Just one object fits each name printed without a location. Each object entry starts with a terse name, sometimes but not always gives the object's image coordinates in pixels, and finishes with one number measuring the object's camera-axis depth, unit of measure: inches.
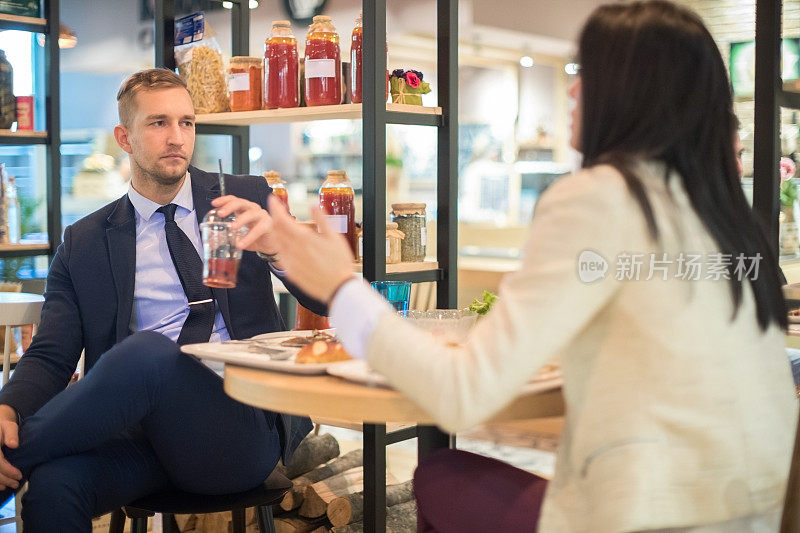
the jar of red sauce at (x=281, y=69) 118.0
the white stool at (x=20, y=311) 92.7
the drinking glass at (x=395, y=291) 87.7
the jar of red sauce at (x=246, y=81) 125.3
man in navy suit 72.0
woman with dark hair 45.5
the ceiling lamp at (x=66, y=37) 164.8
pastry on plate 61.1
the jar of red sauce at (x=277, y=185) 119.5
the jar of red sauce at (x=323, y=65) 112.3
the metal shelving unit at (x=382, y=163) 101.8
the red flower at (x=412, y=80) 110.4
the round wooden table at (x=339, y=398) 53.4
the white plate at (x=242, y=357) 59.7
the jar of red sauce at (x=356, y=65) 109.0
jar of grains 112.7
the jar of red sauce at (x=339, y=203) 111.7
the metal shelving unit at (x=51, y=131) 146.8
